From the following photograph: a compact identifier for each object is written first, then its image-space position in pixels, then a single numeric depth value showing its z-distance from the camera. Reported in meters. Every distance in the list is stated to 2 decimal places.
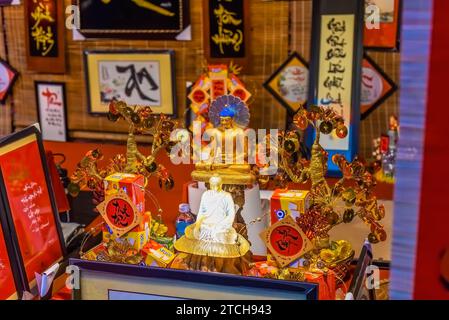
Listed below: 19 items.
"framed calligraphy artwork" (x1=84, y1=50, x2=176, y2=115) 4.95
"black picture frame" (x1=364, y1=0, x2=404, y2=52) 4.34
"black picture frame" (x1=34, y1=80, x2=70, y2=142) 5.29
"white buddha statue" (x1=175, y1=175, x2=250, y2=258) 1.95
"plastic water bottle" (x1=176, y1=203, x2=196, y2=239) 2.54
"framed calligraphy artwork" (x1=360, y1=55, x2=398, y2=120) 4.46
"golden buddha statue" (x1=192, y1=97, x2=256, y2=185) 2.11
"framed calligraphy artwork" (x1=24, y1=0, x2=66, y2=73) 5.07
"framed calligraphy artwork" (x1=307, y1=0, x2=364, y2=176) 3.95
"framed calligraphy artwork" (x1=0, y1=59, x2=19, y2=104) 5.38
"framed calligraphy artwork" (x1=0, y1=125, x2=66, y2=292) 1.85
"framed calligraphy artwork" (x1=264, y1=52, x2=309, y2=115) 4.63
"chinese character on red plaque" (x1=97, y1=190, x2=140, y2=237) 2.12
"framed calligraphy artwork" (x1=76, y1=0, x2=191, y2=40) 4.77
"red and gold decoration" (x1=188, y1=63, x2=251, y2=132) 4.33
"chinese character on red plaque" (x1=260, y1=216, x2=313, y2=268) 1.87
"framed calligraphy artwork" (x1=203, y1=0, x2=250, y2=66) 4.60
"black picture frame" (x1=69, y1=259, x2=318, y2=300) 1.22
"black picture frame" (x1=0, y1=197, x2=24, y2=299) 1.80
